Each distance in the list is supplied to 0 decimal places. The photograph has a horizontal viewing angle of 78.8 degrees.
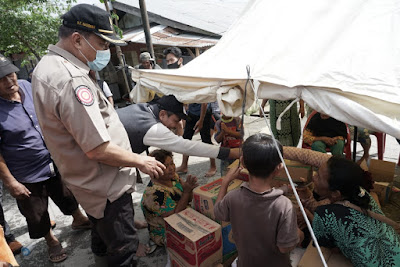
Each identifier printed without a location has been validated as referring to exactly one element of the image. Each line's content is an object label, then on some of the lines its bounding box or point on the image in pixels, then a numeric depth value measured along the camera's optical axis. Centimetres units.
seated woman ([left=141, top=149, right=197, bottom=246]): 234
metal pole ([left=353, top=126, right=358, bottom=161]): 289
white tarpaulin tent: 134
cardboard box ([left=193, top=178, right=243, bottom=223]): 218
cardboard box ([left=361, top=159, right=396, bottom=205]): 249
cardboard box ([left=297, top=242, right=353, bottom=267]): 179
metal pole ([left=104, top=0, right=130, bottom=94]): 618
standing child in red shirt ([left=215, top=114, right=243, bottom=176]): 330
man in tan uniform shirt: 134
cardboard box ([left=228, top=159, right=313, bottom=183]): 247
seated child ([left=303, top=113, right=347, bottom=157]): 319
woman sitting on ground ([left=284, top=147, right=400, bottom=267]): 152
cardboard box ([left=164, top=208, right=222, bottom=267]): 187
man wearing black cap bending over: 195
